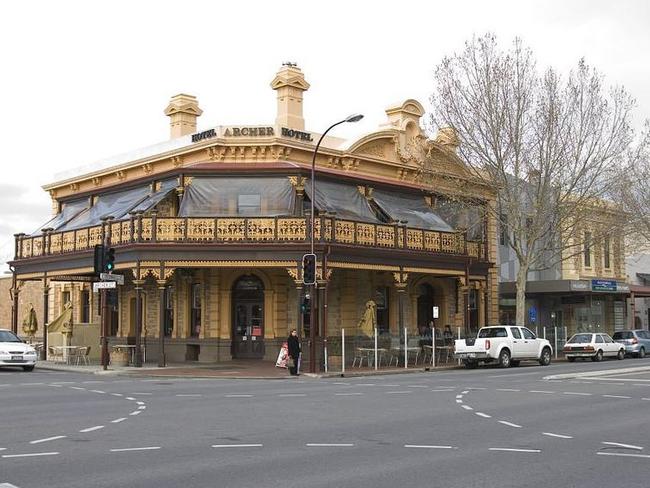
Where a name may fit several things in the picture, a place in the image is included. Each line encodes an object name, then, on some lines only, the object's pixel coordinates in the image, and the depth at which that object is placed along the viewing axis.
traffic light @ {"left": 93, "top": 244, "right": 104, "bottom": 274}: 26.75
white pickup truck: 30.39
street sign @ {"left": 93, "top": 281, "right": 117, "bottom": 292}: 26.42
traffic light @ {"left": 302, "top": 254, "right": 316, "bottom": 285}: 26.62
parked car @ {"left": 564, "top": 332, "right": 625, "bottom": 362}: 35.78
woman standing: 26.47
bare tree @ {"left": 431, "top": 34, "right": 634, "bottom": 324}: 31.95
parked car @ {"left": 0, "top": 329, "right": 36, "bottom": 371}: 27.72
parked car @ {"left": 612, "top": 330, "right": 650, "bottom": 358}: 39.00
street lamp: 27.22
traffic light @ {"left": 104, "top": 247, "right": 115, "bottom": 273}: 26.84
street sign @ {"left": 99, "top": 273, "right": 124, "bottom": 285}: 26.58
